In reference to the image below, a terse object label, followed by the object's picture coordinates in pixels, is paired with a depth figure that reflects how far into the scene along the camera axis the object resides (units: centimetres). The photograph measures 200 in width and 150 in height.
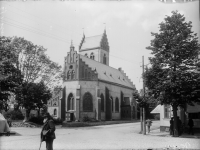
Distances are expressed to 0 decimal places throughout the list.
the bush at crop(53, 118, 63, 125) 3733
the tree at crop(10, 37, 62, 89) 2984
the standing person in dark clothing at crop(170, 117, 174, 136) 1922
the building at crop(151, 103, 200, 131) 2112
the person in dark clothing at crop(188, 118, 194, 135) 1930
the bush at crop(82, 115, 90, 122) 4262
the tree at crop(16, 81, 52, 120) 2966
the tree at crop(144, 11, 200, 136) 1705
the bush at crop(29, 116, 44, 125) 3421
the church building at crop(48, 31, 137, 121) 4447
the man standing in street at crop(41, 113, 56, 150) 919
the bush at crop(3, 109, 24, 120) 3522
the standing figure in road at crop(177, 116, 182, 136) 1891
